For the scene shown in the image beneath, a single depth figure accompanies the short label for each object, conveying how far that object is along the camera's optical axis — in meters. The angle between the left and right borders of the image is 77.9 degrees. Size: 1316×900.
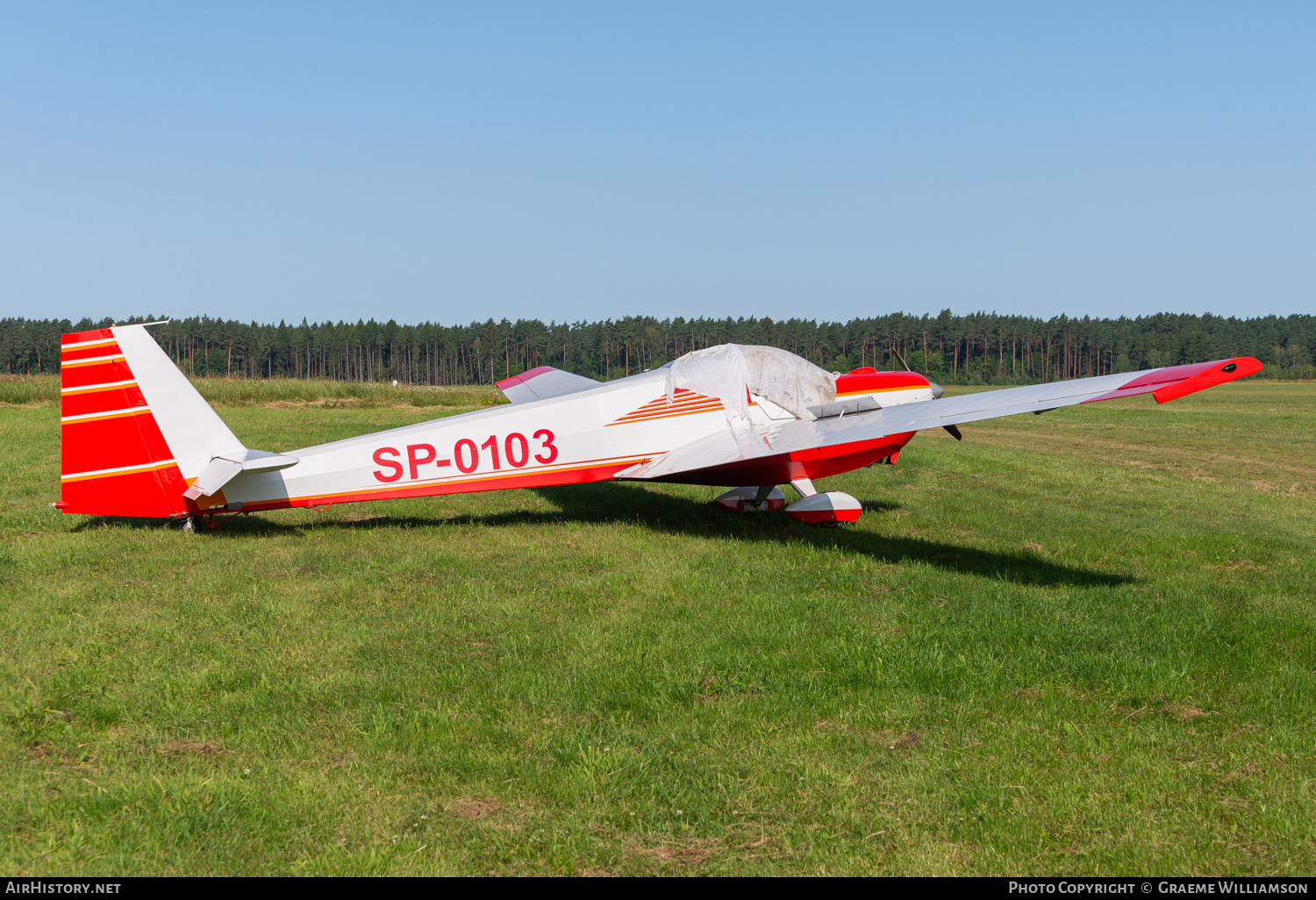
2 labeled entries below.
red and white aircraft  8.44
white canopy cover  10.39
